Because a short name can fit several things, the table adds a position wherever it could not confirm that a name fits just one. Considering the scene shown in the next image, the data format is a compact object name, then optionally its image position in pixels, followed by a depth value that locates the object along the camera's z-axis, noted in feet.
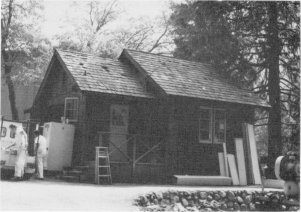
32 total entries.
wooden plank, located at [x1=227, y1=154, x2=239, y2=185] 60.75
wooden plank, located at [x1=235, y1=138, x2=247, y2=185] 61.67
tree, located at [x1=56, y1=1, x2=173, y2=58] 120.37
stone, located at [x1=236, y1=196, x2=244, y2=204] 50.37
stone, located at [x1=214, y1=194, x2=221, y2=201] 48.67
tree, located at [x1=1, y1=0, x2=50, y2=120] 102.47
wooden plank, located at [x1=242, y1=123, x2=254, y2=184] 63.57
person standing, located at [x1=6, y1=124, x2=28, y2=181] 47.26
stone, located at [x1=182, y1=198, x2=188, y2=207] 45.38
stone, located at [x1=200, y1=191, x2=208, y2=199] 47.42
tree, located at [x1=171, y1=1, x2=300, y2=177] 75.15
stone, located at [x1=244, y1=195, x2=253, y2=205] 50.61
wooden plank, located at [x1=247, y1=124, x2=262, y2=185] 63.57
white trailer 48.44
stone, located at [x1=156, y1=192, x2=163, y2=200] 42.70
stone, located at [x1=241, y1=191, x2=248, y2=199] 51.16
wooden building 56.65
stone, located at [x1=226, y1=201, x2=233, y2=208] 49.06
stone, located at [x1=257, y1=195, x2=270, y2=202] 49.98
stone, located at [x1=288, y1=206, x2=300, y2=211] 44.73
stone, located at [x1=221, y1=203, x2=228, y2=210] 47.83
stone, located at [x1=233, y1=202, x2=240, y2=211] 49.14
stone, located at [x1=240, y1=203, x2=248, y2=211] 49.67
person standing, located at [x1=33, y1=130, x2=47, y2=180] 50.83
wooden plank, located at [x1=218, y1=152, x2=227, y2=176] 62.08
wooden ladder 51.80
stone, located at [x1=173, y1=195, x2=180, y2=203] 44.54
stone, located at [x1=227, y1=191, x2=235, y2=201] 49.98
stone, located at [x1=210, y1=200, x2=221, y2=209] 46.76
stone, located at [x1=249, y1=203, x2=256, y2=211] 50.07
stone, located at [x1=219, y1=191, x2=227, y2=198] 49.37
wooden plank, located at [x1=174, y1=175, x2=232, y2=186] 56.39
